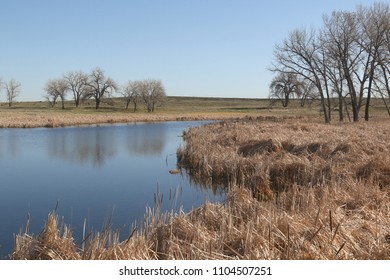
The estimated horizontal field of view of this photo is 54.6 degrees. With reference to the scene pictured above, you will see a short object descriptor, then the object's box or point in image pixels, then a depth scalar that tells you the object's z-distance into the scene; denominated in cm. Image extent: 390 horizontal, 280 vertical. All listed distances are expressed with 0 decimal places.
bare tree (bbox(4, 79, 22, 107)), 9806
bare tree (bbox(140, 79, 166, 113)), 7700
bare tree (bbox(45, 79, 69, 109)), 8806
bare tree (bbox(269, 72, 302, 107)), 8012
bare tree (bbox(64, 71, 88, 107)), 8459
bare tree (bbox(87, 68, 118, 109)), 8138
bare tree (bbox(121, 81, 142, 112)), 7844
